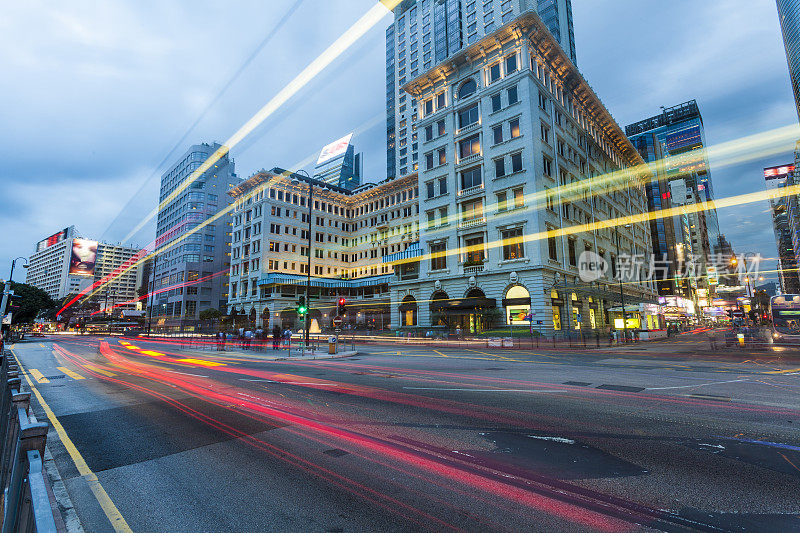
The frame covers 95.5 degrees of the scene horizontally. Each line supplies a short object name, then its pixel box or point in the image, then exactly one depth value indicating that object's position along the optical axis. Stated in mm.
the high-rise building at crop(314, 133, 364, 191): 169375
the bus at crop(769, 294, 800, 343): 36125
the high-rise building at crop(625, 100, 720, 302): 108438
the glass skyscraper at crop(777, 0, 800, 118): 80250
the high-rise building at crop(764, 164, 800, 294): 107988
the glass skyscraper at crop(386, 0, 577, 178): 62625
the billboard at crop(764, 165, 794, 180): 91625
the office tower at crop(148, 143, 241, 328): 87938
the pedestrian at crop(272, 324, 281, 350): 28780
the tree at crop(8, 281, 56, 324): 48350
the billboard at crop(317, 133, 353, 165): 115338
